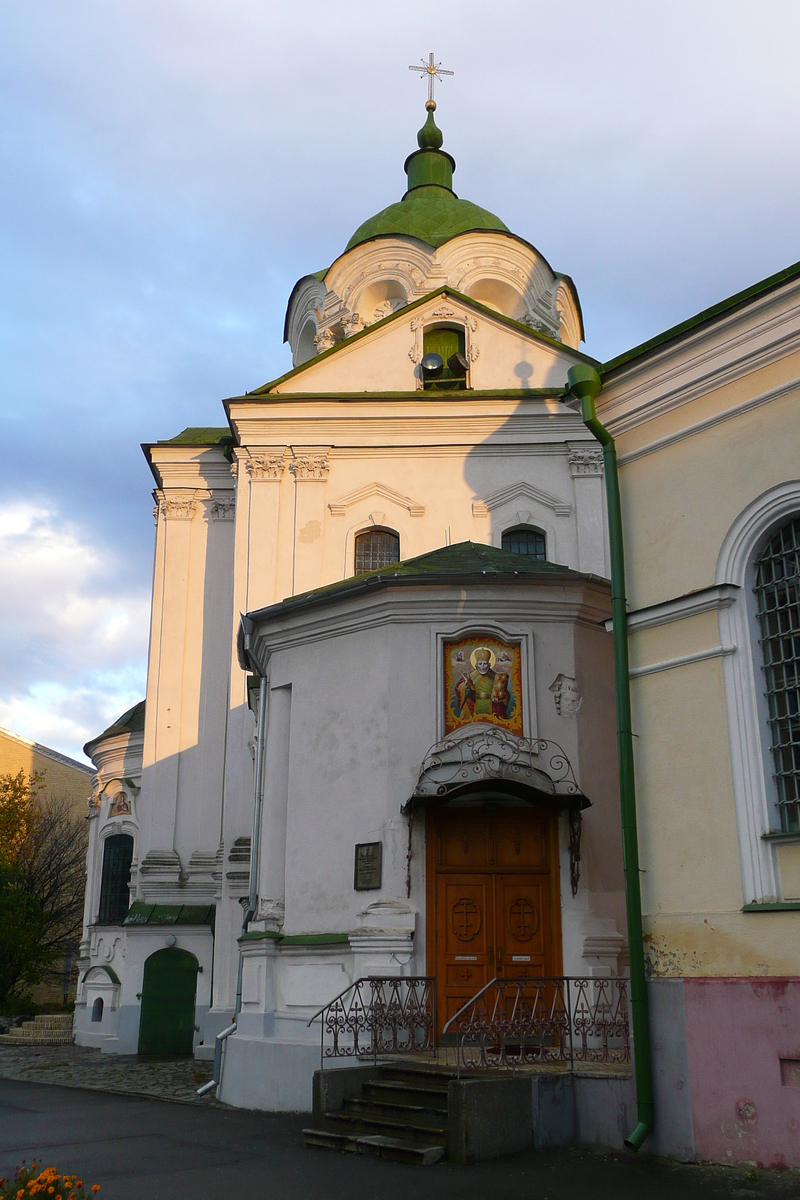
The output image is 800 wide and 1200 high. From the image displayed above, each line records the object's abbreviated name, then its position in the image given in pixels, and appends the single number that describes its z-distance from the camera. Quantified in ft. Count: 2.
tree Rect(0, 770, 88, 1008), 90.17
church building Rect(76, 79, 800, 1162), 29.63
